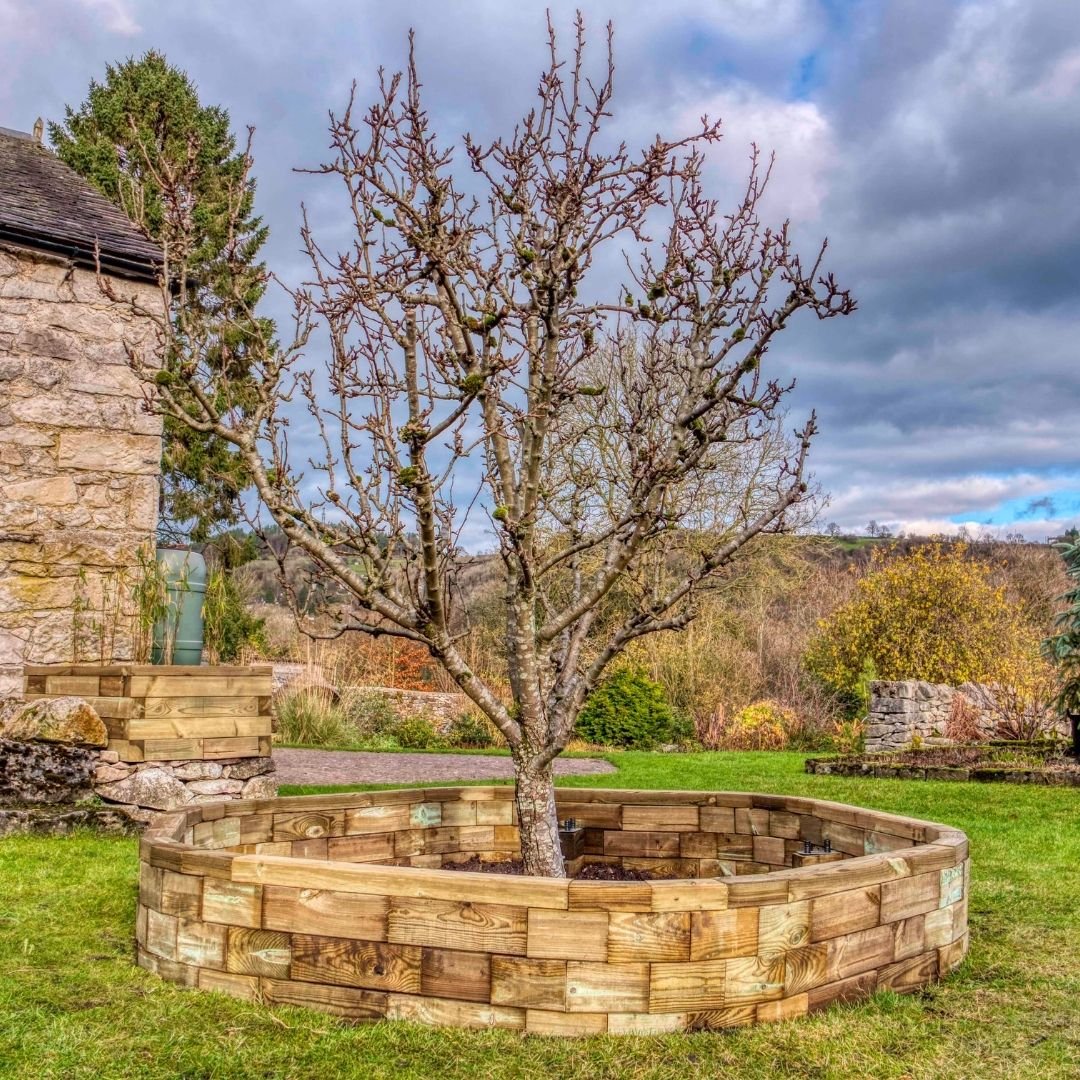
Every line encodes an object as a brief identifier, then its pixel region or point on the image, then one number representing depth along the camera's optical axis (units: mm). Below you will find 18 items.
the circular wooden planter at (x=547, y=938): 3133
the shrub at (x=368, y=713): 14719
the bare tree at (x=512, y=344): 3844
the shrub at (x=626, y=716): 15938
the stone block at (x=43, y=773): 6406
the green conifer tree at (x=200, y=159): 18938
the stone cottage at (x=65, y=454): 7684
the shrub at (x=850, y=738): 14513
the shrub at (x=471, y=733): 15047
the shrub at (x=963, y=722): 14008
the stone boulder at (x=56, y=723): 6484
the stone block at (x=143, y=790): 6594
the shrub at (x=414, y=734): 14516
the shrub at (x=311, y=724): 13555
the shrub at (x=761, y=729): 16122
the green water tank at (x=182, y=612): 7301
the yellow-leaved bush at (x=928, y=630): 17016
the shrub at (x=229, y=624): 7324
